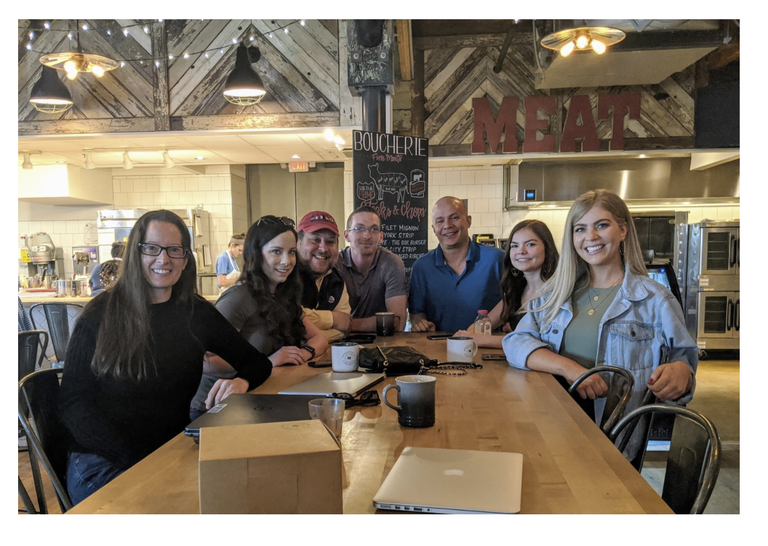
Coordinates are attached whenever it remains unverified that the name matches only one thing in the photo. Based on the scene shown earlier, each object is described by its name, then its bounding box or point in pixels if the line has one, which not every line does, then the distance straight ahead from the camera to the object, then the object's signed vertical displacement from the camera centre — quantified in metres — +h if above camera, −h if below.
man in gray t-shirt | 3.54 -0.08
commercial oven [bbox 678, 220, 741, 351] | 7.34 -0.30
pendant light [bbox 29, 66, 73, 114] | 5.35 +1.54
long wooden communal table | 1.10 -0.45
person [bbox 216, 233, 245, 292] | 7.11 -0.05
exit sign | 9.18 +1.45
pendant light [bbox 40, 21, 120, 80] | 4.62 +1.59
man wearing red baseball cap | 3.13 -0.06
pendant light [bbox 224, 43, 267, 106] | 5.11 +1.56
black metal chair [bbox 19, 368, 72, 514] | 1.68 -0.48
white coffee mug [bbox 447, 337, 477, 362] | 2.32 -0.36
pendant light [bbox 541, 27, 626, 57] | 4.34 +1.66
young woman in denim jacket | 2.04 -0.23
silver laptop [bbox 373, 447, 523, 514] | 1.06 -0.44
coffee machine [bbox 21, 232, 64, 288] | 8.38 +0.02
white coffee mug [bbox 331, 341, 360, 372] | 2.17 -0.36
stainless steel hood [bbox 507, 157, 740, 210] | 7.05 +0.94
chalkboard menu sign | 4.43 +0.57
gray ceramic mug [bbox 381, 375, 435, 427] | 1.51 -0.37
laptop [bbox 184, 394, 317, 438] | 1.48 -0.40
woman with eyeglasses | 1.78 -0.33
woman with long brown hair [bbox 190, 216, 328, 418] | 2.39 -0.18
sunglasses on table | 1.75 -0.42
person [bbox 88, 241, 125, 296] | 5.64 -0.16
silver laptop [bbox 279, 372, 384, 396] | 1.83 -0.41
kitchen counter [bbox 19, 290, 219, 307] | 6.00 -0.41
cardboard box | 0.92 -0.34
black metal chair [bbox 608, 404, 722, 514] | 1.38 -0.48
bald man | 3.52 -0.10
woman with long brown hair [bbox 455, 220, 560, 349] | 2.98 -0.05
